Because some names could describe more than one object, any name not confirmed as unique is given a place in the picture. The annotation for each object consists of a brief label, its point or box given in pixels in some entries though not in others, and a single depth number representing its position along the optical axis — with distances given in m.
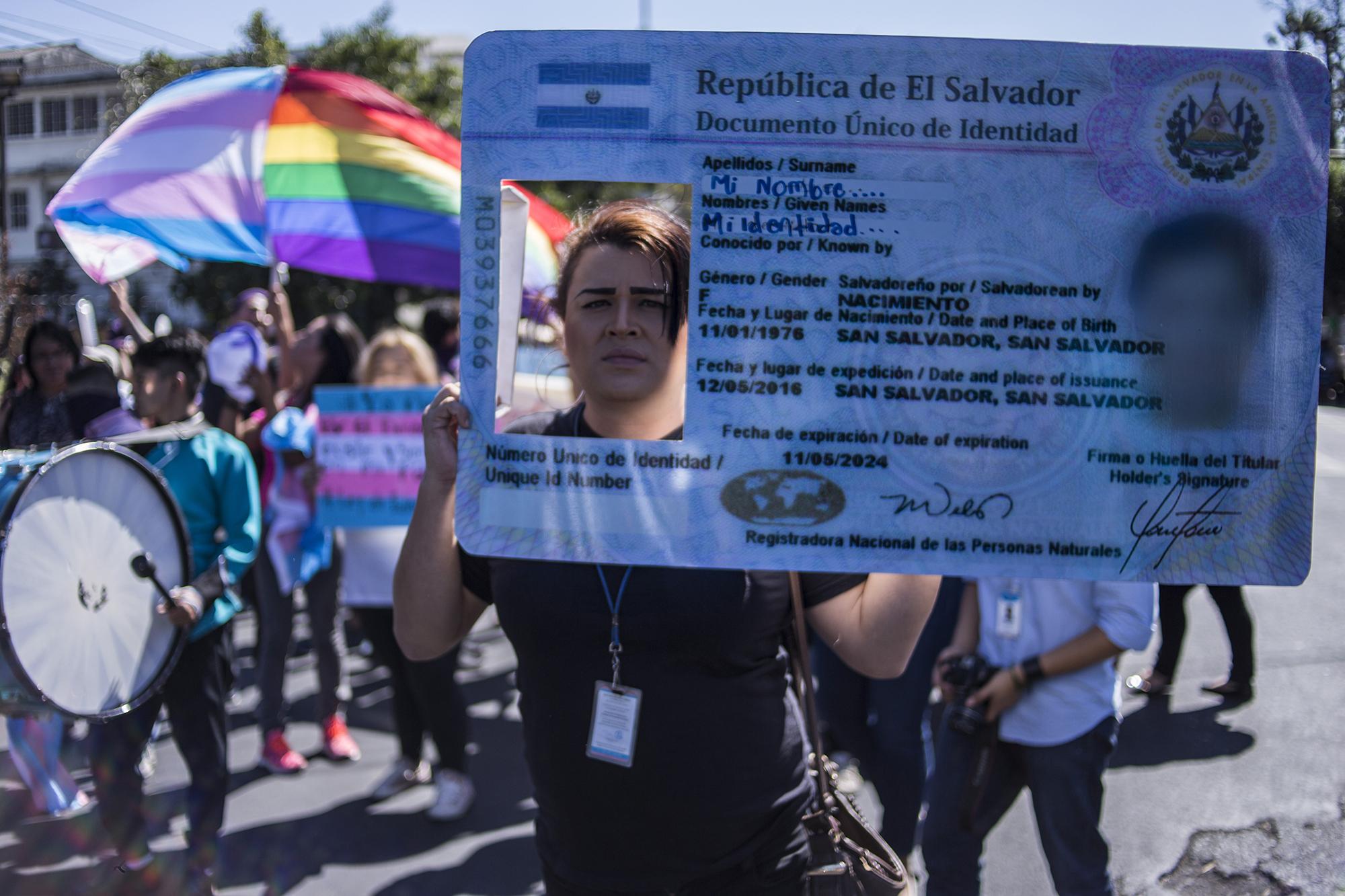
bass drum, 2.48
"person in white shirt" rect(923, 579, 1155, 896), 2.64
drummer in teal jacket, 3.31
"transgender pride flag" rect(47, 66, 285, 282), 3.15
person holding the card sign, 1.73
